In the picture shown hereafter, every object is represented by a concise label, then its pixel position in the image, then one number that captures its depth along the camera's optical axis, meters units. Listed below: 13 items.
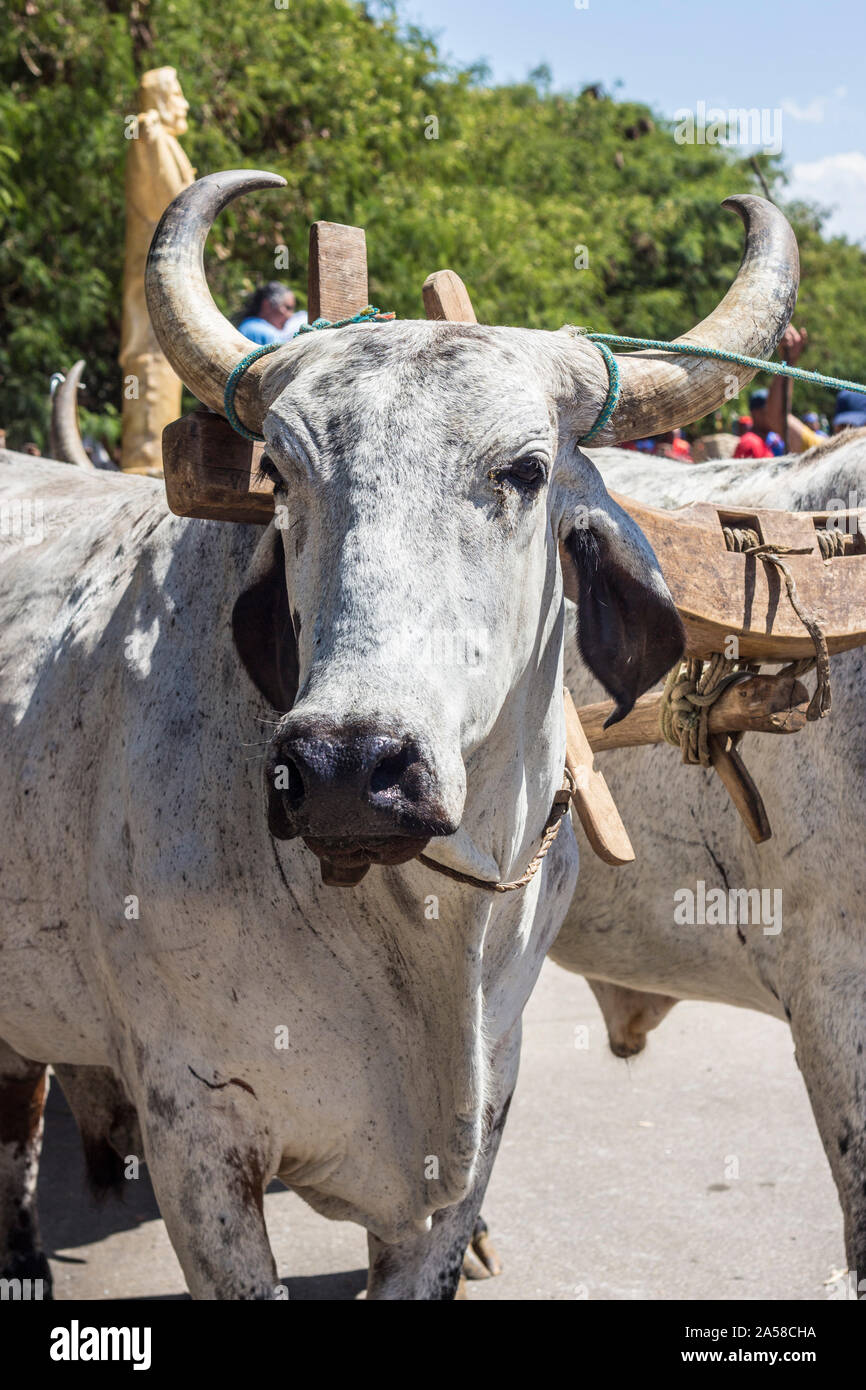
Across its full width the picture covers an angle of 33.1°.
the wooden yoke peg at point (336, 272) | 2.77
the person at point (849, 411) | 8.03
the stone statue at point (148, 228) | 7.93
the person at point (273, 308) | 6.77
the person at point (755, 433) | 8.12
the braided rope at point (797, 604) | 2.86
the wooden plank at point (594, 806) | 2.88
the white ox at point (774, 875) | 3.25
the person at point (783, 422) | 9.02
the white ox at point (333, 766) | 2.07
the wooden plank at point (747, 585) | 2.79
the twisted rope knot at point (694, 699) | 3.02
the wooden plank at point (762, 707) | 2.93
